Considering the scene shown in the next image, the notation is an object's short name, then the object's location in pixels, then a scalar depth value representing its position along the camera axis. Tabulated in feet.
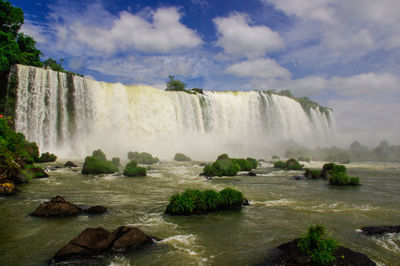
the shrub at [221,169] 64.80
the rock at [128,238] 19.09
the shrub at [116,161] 79.46
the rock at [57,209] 27.66
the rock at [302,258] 15.49
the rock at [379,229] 22.76
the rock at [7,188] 36.42
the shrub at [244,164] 77.51
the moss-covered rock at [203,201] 29.01
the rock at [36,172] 51.59
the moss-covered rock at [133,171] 61.87
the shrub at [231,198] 31.83
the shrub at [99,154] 77.44
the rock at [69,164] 72.88
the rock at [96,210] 28.91
